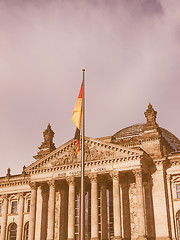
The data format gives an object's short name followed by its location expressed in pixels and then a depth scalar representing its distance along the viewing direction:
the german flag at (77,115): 24.92
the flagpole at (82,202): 20.67
